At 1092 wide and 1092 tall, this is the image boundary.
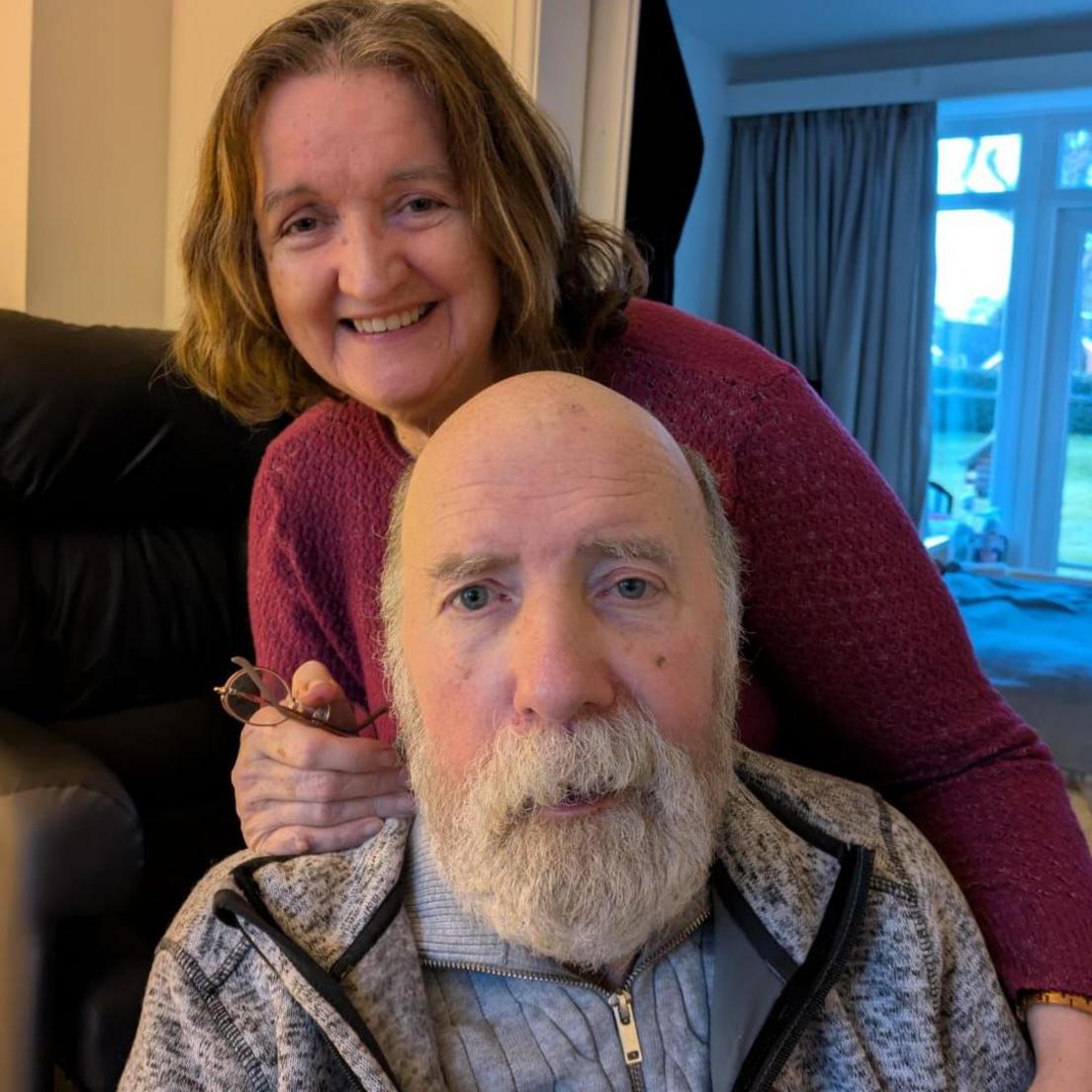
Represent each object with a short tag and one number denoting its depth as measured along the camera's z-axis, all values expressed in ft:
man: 2.61
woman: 3.28
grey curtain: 17.93
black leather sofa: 6.17
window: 18.75
